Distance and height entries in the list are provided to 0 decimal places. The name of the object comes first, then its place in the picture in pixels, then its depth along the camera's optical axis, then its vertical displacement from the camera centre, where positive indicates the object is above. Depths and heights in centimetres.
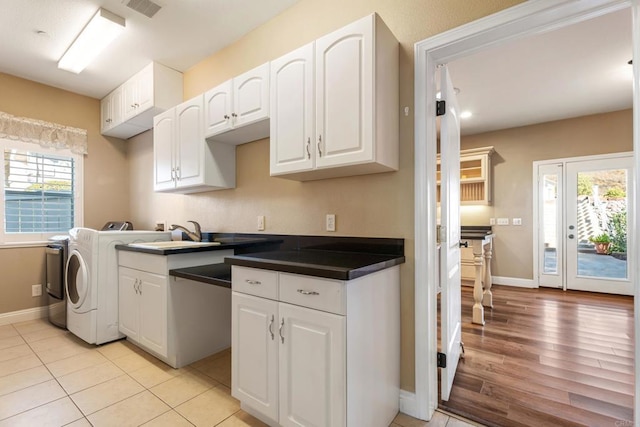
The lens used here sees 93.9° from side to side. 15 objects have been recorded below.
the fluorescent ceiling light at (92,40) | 228 +147
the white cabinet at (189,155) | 257 +54
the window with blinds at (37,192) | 325 +27
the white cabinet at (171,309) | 216 -73
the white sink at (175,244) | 258 -27
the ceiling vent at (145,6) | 215 +153
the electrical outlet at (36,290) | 332 -84
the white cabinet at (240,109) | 212 +80
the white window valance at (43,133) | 317 +93
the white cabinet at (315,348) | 127 -64
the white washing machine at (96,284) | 256 -60
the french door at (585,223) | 419 -15
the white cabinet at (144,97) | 304 +126
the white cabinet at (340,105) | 154 +61
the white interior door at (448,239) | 180 -17
